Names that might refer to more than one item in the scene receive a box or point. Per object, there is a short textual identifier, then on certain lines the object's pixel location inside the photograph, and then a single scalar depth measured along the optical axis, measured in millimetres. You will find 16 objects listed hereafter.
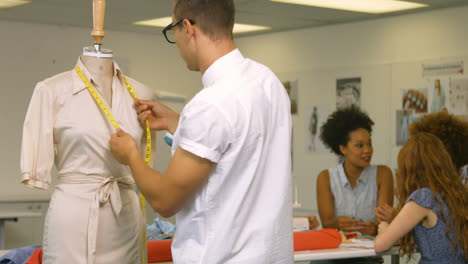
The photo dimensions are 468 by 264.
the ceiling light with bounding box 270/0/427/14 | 5609
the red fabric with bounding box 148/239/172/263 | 3004
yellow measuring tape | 2363
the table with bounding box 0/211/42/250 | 5730
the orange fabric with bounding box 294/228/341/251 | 3406
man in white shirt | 1788
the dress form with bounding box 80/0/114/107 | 2436
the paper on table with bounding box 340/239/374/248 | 3559
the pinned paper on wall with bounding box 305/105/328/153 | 6871
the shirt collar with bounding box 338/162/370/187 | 4555
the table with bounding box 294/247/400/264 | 3268
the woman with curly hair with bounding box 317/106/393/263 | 4500
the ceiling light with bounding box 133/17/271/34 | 6547
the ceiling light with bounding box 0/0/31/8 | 5715
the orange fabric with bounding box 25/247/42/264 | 2658
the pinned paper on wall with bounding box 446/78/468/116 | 5766
